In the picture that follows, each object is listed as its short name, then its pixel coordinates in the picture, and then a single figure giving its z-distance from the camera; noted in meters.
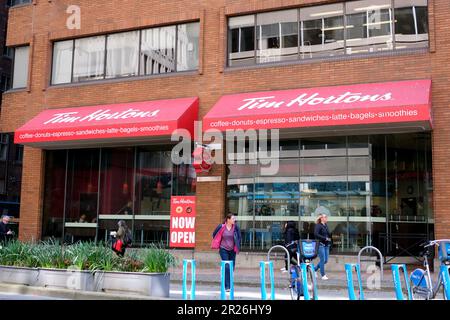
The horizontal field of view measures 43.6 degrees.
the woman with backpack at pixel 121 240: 14.38
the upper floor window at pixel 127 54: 19.70
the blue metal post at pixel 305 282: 8.87
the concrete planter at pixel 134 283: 10.42
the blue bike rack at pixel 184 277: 9.55
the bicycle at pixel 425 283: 9.27
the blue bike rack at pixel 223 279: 9.39
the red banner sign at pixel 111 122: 17.67
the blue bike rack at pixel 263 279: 9.16
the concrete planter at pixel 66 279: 10.87
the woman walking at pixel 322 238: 14.67
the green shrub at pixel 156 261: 10.69
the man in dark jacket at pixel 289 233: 16.30
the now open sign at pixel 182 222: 17.75
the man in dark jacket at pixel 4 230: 17.48
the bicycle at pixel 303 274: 9.43
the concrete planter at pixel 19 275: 11.53
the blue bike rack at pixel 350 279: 8.49
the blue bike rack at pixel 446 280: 8.44
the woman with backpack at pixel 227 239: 12.10
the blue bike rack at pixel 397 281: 8.79
